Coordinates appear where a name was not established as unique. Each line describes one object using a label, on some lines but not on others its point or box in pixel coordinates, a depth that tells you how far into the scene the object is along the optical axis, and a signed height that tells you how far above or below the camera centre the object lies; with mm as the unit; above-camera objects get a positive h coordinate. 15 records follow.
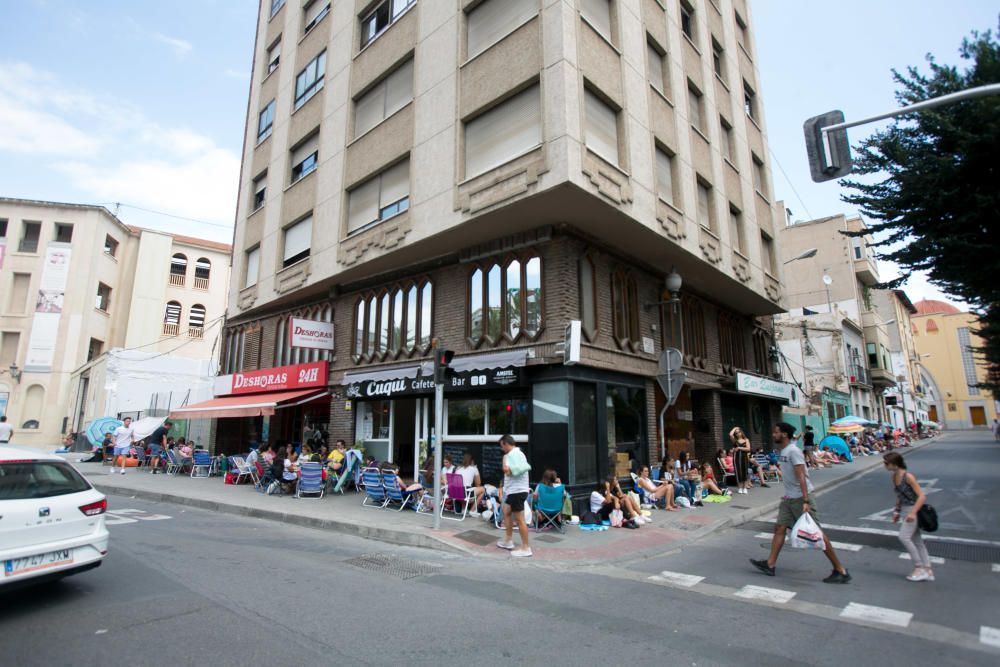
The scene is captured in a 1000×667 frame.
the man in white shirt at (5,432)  13440 +233
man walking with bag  6539 -699
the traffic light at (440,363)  9383 +1331
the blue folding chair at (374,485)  11570 -957
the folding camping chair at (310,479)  12945 -927
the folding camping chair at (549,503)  9617 -1126
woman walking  6234 -1076
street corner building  11250 +5196
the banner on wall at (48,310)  33062 +8075
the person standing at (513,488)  7915 -708
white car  4773 -732
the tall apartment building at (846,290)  37812 +10979
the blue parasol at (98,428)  24422 +584
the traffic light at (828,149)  7633 +4112
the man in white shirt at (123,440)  19297 +31
